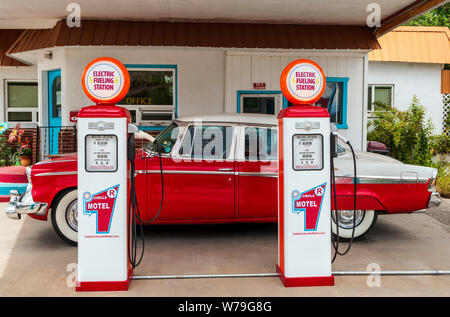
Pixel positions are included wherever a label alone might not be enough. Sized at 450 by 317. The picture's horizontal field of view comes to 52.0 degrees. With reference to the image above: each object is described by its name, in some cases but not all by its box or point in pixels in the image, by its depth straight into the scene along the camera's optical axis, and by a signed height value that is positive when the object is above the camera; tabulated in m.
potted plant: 11.48 -0.08
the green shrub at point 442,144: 13.33 +0.26
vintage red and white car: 5.76 -0.38
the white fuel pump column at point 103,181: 4.27 -0.27
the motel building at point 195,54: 9.80 +2.25
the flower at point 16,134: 11.83 +0.48
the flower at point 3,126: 11.06 +0.64
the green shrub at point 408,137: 11.56 +0.41
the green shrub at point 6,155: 12.02 -0.06
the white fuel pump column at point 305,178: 4.39 -0.24
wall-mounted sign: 10.58 +1.53
